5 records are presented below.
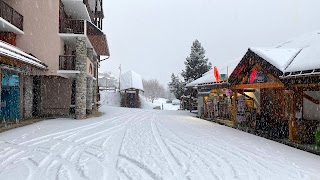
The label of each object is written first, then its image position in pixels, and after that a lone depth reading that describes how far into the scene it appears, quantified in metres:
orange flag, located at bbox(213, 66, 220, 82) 12.90
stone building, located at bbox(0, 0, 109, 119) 12.26
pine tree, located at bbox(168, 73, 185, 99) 26.35
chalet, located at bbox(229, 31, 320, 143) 6.62
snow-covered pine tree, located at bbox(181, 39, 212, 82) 24.85
